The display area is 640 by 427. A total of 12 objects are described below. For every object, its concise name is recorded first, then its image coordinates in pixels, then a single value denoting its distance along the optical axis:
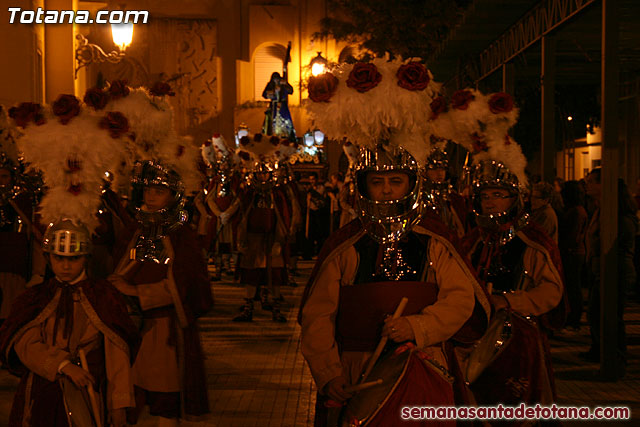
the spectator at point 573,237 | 12.20
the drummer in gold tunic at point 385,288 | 4.23
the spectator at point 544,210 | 10.88
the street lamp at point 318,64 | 32.56
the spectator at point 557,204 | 12.77
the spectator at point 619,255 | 9.02
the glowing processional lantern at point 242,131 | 21.00
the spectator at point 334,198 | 21.84
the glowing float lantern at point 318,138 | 29.38
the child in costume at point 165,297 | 5.98
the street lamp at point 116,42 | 14.31
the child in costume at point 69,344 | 4.79
